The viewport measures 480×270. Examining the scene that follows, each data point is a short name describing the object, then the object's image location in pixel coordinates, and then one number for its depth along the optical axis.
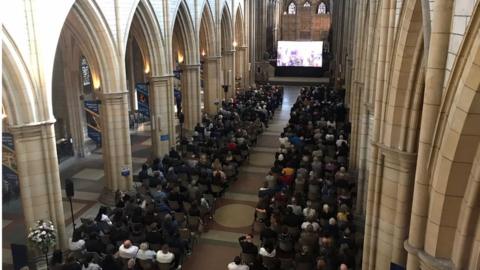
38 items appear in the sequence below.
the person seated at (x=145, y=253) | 9.81
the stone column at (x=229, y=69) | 29.80
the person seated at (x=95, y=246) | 10.06
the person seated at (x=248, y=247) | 10.17
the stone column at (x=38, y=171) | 10.93
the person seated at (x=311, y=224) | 10.95
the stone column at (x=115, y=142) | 15.03
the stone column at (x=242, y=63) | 34.94
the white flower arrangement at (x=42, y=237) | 10.08
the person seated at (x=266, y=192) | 13.10
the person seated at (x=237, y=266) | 9.49
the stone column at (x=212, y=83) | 26.22
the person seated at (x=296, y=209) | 11.91
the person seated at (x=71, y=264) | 8.88
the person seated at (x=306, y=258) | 9.69
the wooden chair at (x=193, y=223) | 12.22
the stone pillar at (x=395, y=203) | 7.39
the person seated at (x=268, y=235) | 10.73
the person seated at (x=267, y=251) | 10.07
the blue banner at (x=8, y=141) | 14.61
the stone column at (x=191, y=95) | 21.97
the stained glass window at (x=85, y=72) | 20.96
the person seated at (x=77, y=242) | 10.48
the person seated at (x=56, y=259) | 9.90
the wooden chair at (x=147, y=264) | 9.78
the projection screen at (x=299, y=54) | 40.94
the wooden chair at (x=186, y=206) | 12.88
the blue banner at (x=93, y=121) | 19.42
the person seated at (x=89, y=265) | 9.08
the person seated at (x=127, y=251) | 9.94
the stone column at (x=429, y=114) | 4.57
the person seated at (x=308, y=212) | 11.55
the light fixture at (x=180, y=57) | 23.85
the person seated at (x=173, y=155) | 16.59
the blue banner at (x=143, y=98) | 21.55
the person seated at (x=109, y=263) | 9.28
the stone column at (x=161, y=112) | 18.20
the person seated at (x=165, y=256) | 9.70
